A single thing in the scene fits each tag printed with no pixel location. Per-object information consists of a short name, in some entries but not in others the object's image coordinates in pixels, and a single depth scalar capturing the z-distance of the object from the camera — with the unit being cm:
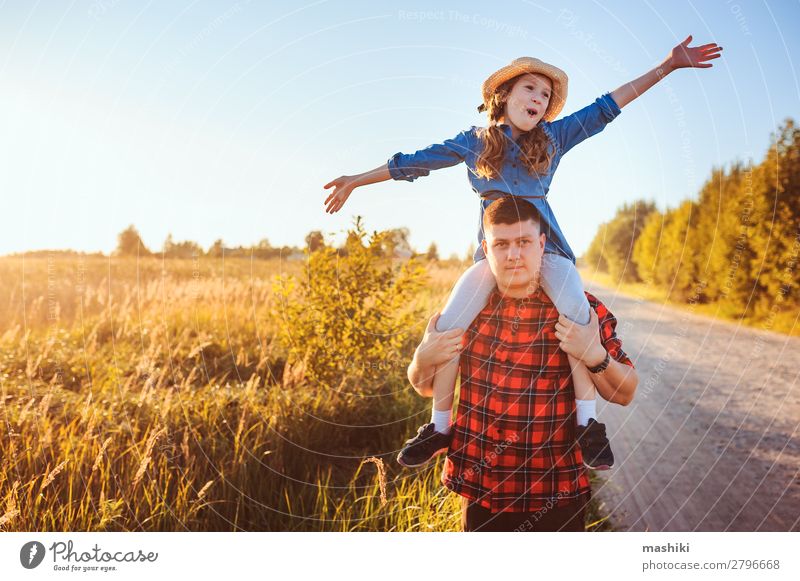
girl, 221
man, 214
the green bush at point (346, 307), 390
